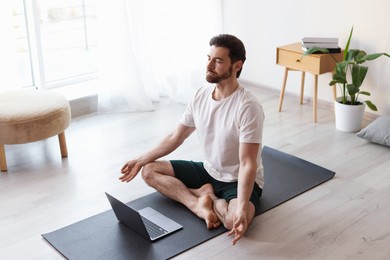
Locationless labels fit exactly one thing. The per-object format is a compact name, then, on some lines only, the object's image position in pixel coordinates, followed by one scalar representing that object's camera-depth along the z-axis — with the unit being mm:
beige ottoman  3234
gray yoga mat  2521
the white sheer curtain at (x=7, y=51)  3795
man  2613
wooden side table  3846
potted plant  3656
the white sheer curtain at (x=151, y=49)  4113
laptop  2568
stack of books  3885
